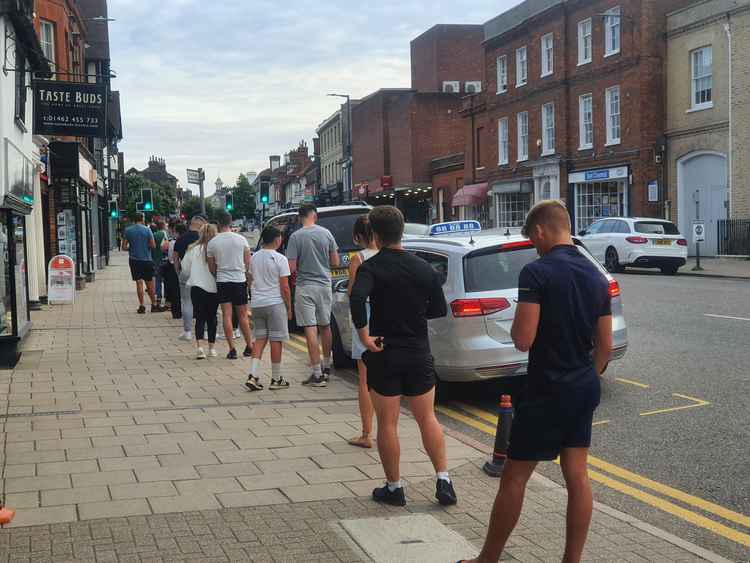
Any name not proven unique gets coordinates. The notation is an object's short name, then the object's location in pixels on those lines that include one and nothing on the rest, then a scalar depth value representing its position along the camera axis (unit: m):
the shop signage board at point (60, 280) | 19.48
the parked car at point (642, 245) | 25.42
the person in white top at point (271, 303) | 9.52
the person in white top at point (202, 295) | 11.74
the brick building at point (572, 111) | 34.03
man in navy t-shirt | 3.98
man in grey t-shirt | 9.58
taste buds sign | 17.89
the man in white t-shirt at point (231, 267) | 11.34
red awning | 48.12
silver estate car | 8.25
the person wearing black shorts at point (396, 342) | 5.39
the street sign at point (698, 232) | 25.42
